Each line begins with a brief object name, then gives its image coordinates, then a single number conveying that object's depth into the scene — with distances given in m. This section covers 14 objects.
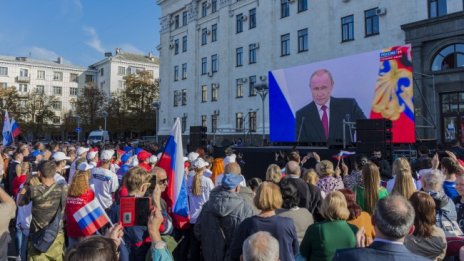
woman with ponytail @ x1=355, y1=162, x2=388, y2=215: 5.43
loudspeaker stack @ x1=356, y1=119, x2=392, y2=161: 12.81
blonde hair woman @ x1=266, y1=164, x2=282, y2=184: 6.26
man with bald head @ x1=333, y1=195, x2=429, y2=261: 2.70
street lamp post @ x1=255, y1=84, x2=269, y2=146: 26.94
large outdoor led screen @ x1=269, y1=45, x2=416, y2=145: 17.77
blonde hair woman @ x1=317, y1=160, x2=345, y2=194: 6.28
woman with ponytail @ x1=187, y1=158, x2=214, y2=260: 6.47
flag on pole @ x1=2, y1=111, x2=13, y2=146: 18.08
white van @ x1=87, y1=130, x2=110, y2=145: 52.30
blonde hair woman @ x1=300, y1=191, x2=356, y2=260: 3.71
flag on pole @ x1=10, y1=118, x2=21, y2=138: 18.49
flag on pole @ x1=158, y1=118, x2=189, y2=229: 5.49
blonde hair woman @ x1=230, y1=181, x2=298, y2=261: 4.05
